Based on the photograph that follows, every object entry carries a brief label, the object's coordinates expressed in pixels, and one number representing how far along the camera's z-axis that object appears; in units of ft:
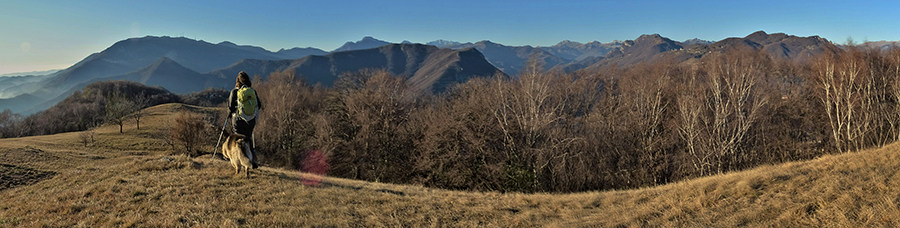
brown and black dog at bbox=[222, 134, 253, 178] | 32.50
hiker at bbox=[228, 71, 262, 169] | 31.04
